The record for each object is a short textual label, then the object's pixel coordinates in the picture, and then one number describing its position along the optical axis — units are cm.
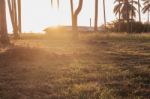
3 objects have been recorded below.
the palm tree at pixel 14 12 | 2375
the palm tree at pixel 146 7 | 6091
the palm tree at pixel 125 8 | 4949
